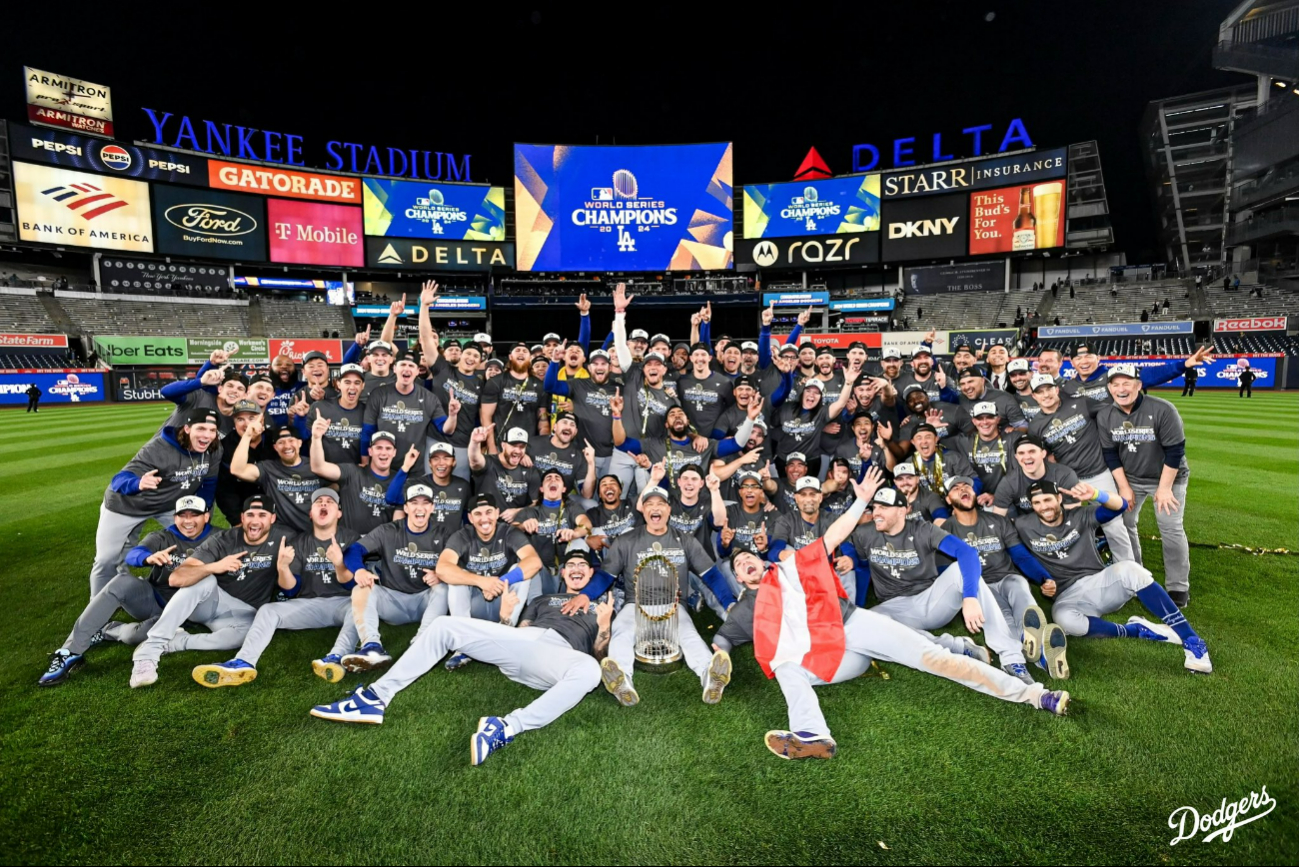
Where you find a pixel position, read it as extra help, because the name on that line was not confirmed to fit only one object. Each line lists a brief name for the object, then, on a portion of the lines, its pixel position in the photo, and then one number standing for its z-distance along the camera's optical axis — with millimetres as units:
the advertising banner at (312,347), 39781
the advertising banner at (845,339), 42812
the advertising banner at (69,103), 39469
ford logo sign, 42156
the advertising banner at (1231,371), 33281
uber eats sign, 34781
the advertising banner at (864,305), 48772
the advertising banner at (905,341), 42562
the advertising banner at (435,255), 46281
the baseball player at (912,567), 5555
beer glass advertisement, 43794
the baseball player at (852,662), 4137
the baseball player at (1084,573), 5445
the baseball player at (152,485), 6117
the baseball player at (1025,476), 6176
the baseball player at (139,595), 5215
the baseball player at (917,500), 6215
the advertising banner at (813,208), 45750
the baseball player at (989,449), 7004
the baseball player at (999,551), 5777
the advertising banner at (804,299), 47375
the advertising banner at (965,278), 49531
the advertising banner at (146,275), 42406
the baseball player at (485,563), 5723
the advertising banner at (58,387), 30578
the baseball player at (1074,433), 6941
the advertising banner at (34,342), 32438
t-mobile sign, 44312
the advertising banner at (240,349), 37188
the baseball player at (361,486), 6688
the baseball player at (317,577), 5719
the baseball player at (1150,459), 6559
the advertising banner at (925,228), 45438
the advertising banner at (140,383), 33500
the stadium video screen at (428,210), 46156
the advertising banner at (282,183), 42844
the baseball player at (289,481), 6617
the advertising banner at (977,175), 43000
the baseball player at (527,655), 4387
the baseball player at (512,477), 7066
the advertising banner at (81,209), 38500
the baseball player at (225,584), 5414
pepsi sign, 38406
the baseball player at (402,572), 5641
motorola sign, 46062
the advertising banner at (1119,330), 38312
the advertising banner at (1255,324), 35938
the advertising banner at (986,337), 39969
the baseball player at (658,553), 5441
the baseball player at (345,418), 7344
